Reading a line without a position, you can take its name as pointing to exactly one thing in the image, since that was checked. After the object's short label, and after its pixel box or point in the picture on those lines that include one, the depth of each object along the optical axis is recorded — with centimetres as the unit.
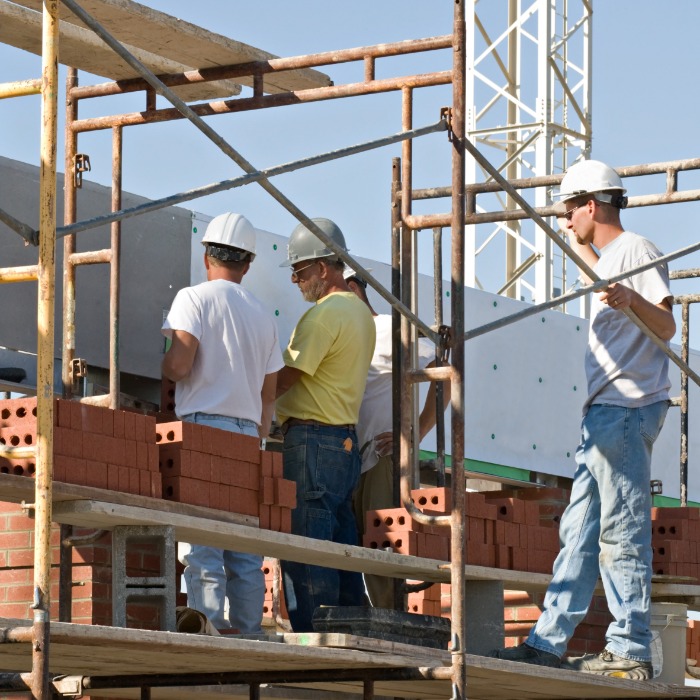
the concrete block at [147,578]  1168
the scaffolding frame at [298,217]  937
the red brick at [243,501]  1287
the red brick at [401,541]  1445
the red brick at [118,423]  1204
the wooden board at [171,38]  1414
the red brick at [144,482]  1206
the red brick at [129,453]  1200
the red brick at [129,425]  1211
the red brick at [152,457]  1218
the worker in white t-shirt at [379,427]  1547
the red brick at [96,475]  1162
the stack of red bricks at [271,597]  1795
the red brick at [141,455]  1209
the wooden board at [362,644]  1178
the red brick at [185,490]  1236
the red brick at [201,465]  1250
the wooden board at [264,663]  1023
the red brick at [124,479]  1188
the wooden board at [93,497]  1116
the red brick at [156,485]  1216
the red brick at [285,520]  1318
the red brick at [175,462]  1237
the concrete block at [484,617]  1521
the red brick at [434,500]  1466
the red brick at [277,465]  1327
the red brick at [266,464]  1318
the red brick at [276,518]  1312
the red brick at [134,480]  1198
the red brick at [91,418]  1174
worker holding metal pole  1383
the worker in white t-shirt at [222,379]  1370
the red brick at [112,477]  1179
